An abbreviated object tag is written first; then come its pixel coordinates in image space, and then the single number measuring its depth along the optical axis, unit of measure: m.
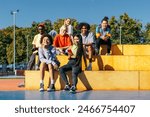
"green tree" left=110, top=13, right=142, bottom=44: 54.31
